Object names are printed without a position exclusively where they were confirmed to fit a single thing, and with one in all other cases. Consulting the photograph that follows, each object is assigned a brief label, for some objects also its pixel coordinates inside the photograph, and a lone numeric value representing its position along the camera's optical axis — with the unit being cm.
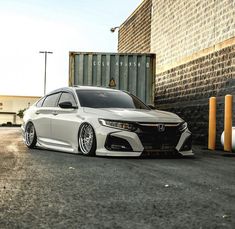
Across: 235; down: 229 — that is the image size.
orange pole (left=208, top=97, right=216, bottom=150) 861
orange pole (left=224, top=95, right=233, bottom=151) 799
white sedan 590
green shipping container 1106
